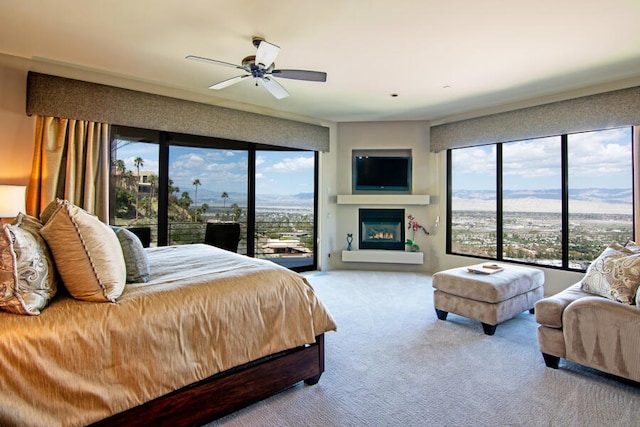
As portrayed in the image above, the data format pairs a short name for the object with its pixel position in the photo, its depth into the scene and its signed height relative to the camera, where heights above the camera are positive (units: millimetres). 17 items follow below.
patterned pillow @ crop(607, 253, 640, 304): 2340 -433
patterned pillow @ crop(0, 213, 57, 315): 1334 -235
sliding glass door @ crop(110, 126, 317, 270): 4137 +357
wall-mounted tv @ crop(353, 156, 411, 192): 5750 +746
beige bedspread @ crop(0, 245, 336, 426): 1291 -572
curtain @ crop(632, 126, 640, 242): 3701 +408
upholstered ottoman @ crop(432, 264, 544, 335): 3025 -725
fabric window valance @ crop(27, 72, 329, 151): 3416 +1245
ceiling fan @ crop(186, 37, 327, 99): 2703 +1273
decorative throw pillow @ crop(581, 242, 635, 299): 2541 -427
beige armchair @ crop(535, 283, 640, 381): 2094 -769
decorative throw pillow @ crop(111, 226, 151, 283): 1880 -242
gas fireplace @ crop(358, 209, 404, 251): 5809 -213
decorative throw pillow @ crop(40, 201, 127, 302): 1551 -195
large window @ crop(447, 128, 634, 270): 4044 +261
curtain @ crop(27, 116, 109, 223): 3402 +528
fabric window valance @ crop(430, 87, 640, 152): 3723 +1247
